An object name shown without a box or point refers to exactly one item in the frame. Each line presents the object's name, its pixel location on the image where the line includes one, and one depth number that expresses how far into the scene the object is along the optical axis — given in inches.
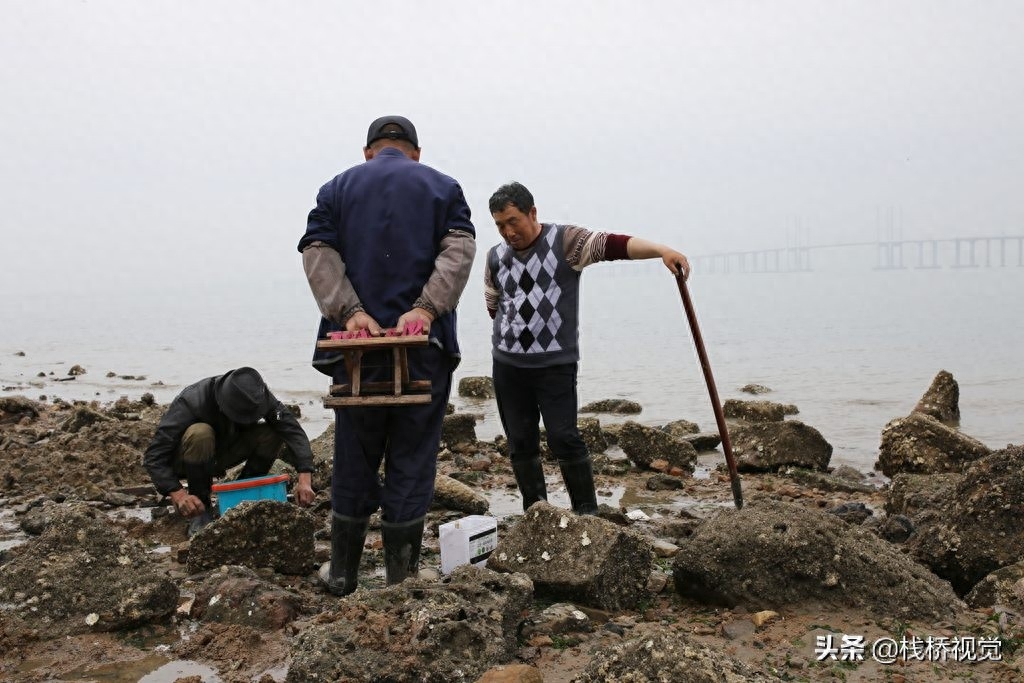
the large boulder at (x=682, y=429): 384.2
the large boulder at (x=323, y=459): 249.8
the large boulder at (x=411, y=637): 109.0
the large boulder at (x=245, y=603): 138.4
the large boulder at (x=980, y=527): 157.1
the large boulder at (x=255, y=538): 166.9
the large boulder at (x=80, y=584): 136.9
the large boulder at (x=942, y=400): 434.6
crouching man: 197.0
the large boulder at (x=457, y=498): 224.1
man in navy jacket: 140.9
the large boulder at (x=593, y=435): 335.0
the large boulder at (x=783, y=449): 295.1
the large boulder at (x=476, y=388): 556.4
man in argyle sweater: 186.4
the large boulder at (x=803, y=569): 139.5
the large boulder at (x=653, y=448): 300.8
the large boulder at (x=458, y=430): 335.0
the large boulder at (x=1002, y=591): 137.1
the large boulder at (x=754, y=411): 428.5
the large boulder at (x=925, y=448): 277.0
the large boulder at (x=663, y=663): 101.1
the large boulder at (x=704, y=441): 338.6
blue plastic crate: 195.3
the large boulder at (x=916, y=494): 199.6
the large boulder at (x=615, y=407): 487.4
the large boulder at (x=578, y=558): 144.6
